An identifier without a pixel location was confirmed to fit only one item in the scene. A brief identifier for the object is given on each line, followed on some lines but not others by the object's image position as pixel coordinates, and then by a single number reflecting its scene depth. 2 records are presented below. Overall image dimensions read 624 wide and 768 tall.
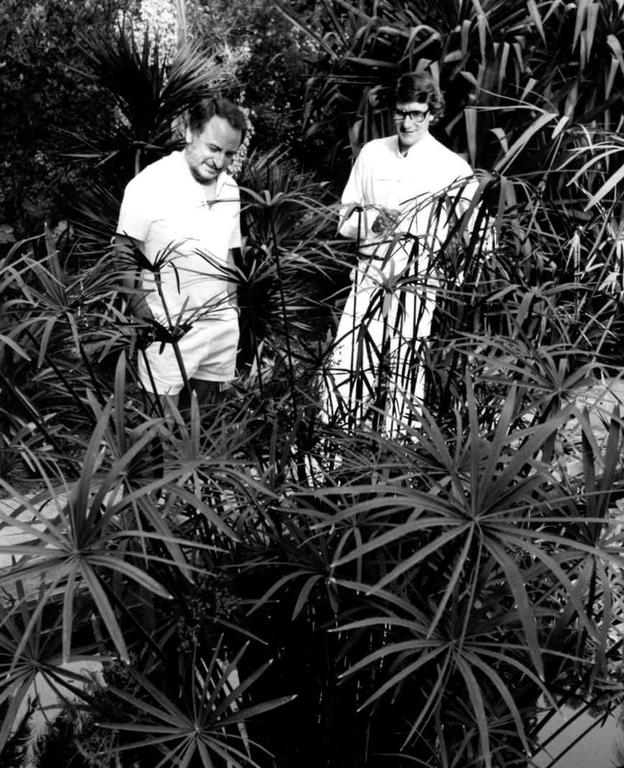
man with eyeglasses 4.09
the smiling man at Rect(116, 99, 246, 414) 3.53
